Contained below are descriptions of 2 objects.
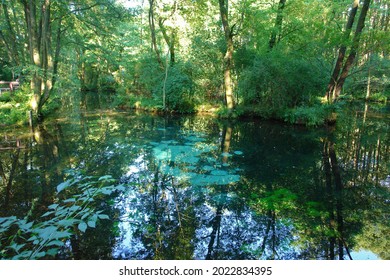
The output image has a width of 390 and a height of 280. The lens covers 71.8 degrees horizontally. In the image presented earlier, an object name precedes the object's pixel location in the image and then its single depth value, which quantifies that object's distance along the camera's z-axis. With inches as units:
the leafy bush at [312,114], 530.3
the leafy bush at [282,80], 560.4
